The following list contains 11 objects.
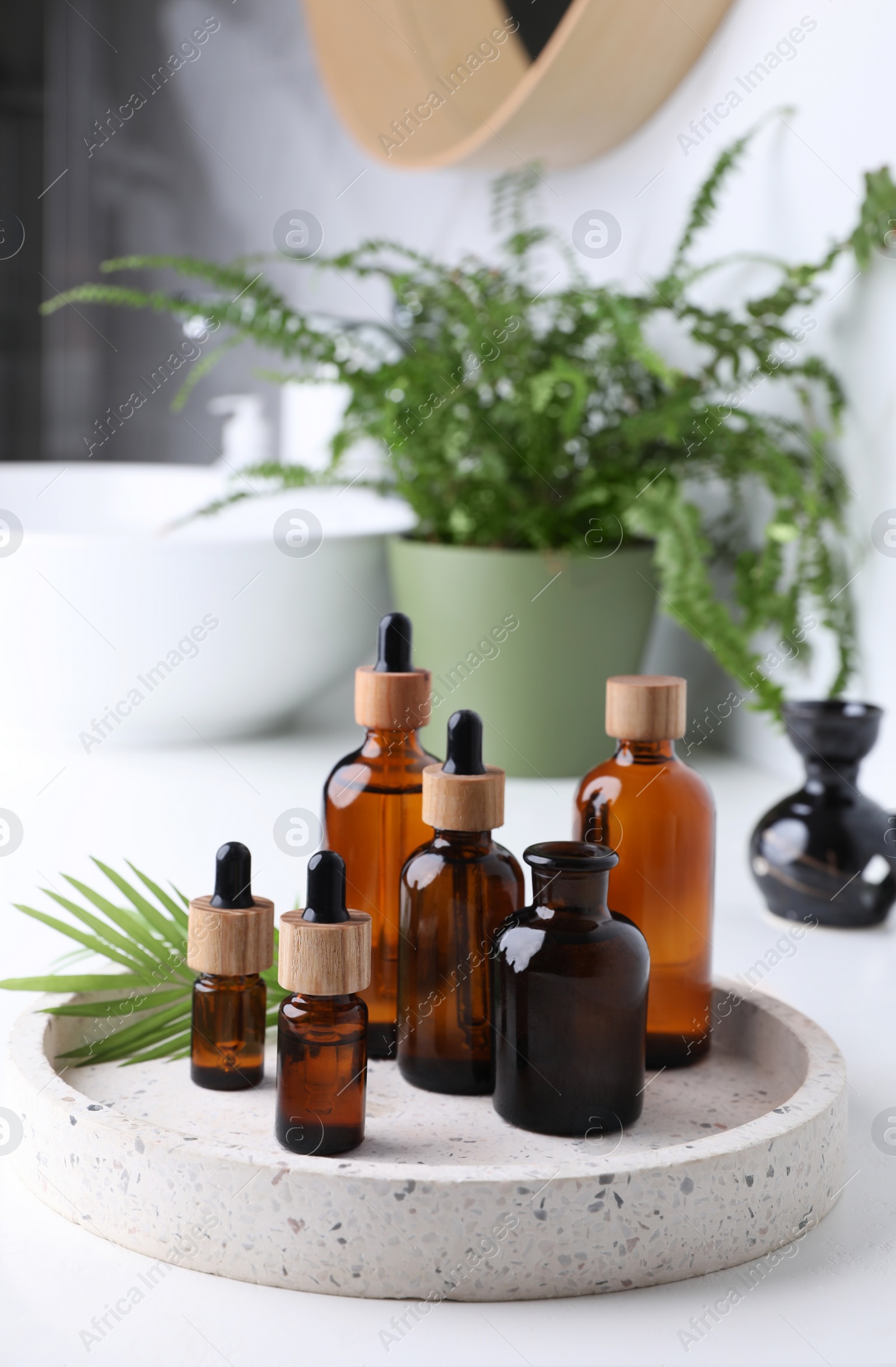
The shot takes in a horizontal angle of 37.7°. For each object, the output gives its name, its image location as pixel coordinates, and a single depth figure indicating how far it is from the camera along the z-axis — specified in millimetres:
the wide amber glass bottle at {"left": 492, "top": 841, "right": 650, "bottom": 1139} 424
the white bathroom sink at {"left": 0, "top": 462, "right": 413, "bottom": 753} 1065
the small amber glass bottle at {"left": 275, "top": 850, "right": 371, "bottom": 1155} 411
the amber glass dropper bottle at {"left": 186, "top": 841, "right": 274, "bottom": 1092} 461
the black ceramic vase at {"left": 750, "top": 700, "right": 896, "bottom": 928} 786
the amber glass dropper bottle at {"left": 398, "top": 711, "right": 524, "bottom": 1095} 467
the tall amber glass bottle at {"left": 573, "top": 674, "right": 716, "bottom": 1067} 503
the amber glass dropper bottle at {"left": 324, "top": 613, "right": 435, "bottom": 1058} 505
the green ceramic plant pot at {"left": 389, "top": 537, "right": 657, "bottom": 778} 1029
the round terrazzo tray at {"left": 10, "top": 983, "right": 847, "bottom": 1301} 378
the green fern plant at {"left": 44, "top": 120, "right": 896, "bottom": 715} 964
